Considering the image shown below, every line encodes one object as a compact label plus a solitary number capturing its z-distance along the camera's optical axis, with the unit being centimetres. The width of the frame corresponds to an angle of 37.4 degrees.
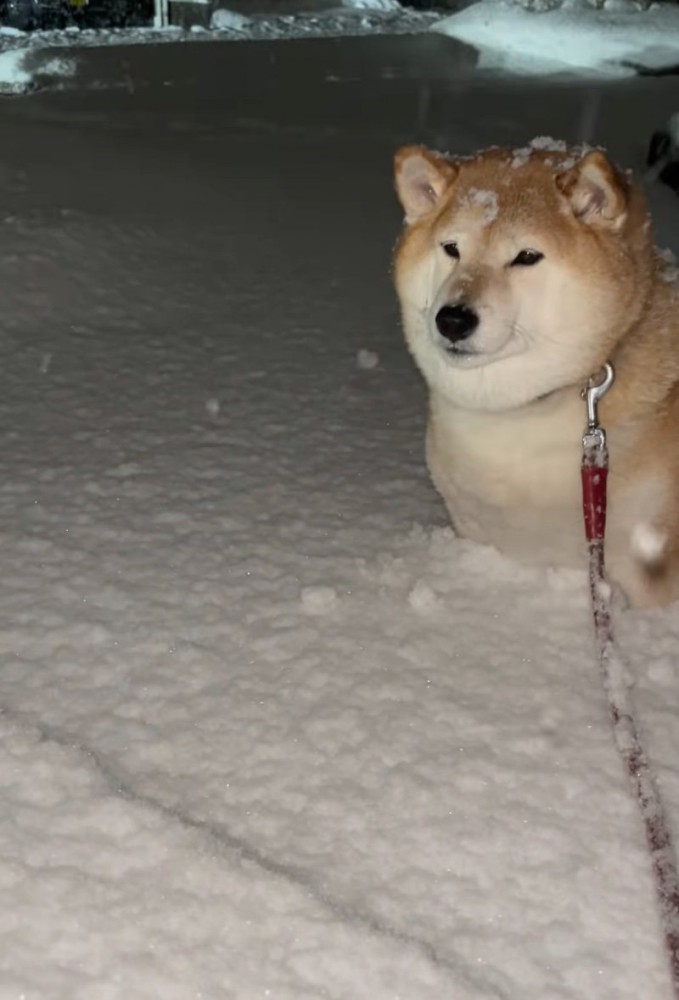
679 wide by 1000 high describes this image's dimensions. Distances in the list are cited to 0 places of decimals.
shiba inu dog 181
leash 148
